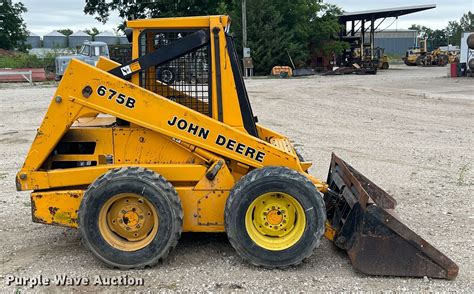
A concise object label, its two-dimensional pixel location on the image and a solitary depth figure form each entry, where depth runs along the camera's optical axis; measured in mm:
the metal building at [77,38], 76938
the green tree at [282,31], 42188
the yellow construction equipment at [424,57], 56125
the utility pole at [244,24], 39144
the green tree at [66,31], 96150
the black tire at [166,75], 5047
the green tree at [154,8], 40375
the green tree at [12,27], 59906
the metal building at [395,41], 100625
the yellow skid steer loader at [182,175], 4473
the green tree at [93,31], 83562
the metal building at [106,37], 73062
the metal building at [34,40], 81875
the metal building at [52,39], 81062
